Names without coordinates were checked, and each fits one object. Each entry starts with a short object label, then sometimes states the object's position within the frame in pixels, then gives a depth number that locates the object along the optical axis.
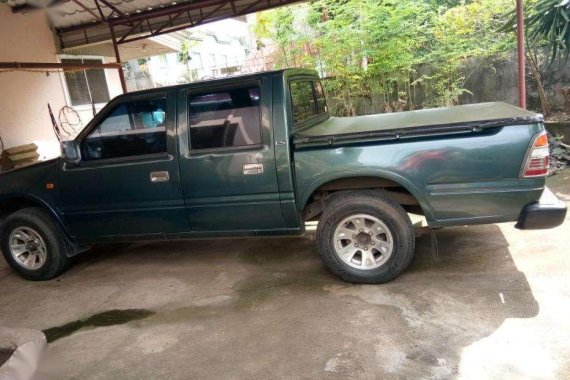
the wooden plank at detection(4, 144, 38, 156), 8.90
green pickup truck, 3.21
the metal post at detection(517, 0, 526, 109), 5.76
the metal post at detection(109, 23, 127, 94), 8.21
